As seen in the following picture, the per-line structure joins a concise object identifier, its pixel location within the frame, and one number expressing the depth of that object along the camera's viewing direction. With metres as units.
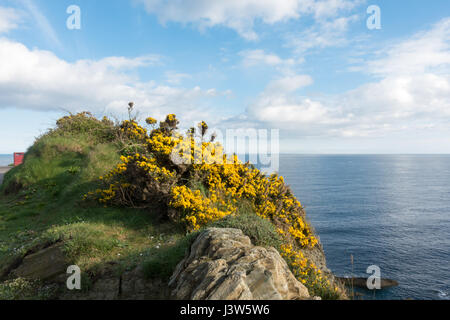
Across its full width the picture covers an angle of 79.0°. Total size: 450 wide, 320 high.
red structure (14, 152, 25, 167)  27.91
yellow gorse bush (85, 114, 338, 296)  8.33
